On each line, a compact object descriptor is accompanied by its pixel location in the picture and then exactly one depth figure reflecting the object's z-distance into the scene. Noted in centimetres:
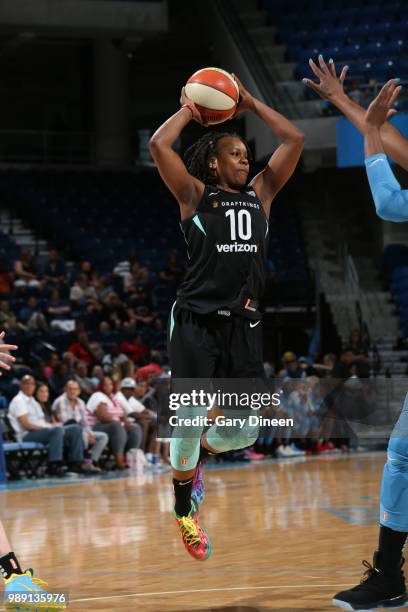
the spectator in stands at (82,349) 1653
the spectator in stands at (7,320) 1658
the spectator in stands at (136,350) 1769
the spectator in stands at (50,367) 1538
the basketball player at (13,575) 534
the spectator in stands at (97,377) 1547
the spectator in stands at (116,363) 1598
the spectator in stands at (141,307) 1895
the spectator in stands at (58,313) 1764
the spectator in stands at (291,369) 1798
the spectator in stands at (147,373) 1655
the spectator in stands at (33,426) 1409
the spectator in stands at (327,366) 1830
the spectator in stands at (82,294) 1853
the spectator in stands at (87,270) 1967
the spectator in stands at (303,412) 1426
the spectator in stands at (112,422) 1514
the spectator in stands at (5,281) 1814
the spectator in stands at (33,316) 1706
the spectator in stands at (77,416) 1455
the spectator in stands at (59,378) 1533
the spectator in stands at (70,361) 1554
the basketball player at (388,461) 542
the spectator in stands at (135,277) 1986
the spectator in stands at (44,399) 1437
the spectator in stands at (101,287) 1906
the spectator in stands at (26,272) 1848
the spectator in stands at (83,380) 1543
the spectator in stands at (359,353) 1851
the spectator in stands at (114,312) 1848
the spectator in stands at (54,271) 1897
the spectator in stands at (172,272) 2058
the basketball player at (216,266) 588
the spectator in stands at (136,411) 1568
